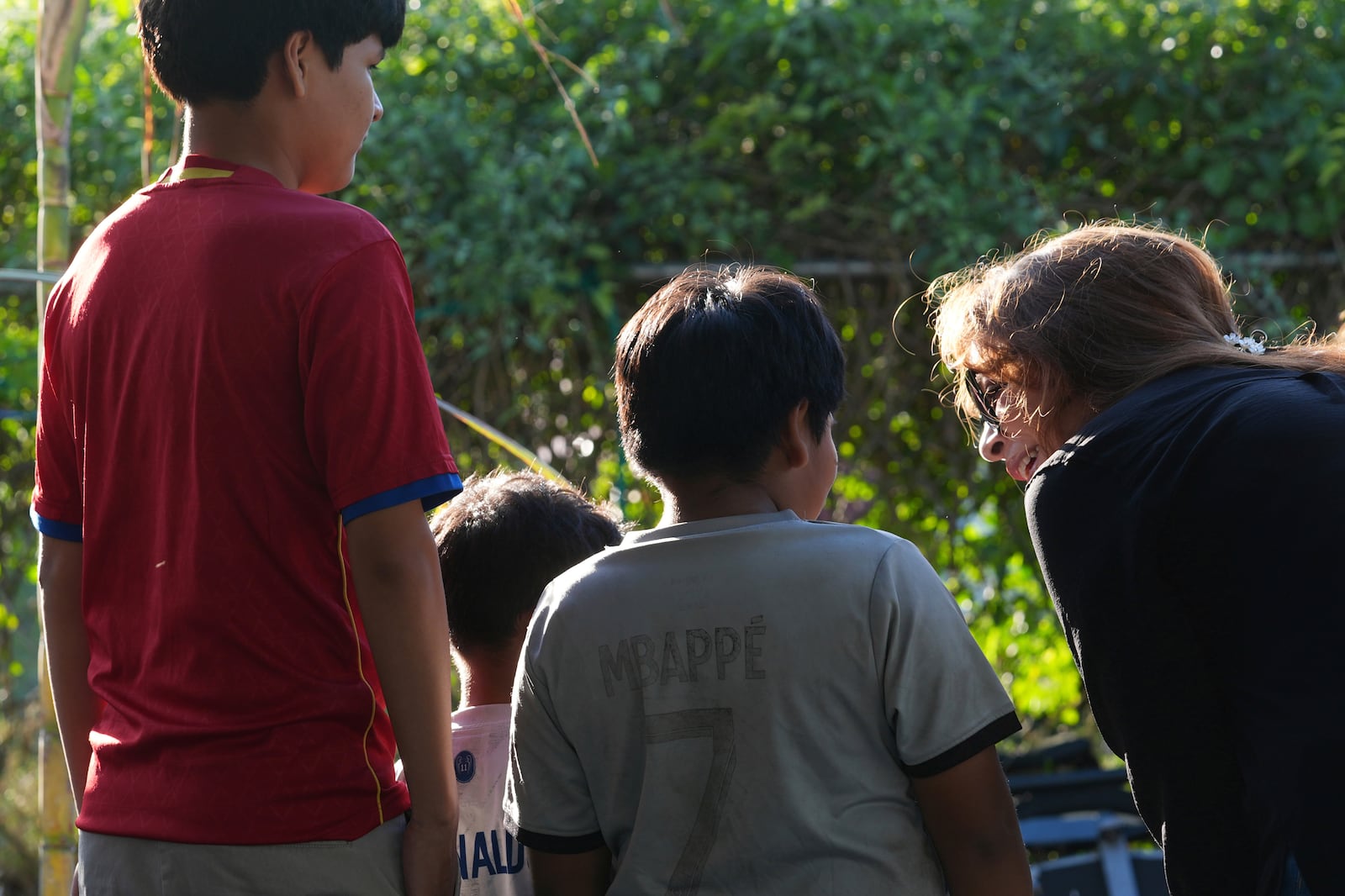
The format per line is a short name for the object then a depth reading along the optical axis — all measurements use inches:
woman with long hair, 174.7
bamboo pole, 195.0
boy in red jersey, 174.4
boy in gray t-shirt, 175.6
